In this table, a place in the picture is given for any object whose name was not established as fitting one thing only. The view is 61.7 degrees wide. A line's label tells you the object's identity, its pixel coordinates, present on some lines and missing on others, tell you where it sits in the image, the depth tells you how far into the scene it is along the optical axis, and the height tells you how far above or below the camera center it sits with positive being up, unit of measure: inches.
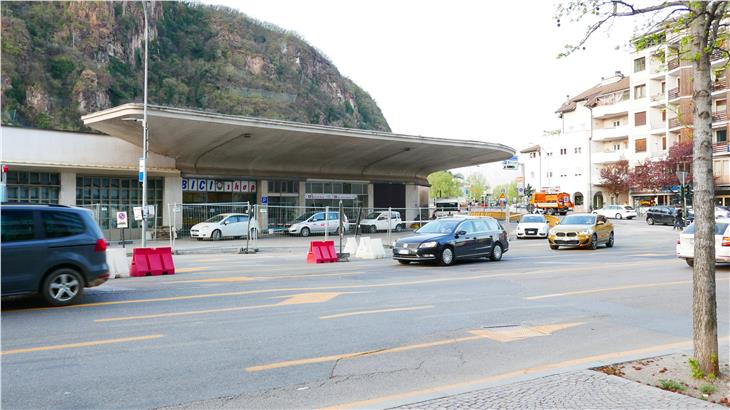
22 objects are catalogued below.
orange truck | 2842.0 +29.3
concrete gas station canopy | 1242.0 +167.5
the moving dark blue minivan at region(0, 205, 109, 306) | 399.5 -25.1
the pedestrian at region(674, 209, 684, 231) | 1669.5 -38.4
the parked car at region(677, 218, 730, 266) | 650.8 -38.4
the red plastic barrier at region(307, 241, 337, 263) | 836.0 -56.1
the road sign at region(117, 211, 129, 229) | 964.6 -7.5
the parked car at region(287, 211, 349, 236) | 1391.5 -26.8
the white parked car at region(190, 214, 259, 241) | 1237.1 -29.4
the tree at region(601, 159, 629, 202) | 2928.2 +158.3
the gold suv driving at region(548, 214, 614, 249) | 1021.8 -38.7
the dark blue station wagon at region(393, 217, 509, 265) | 739.4 -39.3
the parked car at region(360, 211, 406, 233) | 1387.8 -27.0
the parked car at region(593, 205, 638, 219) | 2512.8 -13.7
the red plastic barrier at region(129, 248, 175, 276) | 660.7 -53.1
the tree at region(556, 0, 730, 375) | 228.4 +17.1
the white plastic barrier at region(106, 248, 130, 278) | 640.4 -51.0
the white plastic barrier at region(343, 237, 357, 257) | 946.7 -55.0
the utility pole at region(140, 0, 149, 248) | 979.3 +77.4
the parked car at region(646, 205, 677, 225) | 1971.0 -22.6
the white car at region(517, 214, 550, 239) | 1433.3 -41.0
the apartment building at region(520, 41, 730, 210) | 2491.4 +369.3
